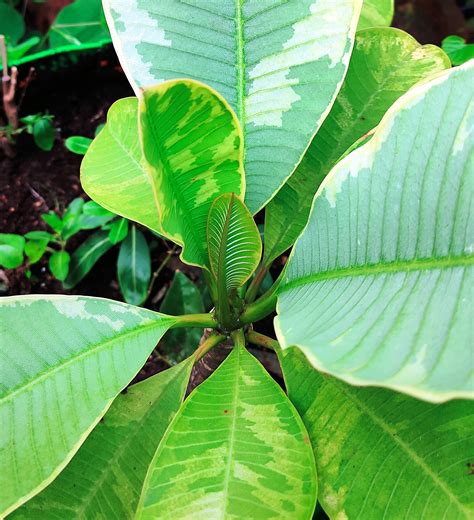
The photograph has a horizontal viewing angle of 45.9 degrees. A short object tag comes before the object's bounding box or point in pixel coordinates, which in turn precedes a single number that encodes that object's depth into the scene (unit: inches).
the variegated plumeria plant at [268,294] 18.1
